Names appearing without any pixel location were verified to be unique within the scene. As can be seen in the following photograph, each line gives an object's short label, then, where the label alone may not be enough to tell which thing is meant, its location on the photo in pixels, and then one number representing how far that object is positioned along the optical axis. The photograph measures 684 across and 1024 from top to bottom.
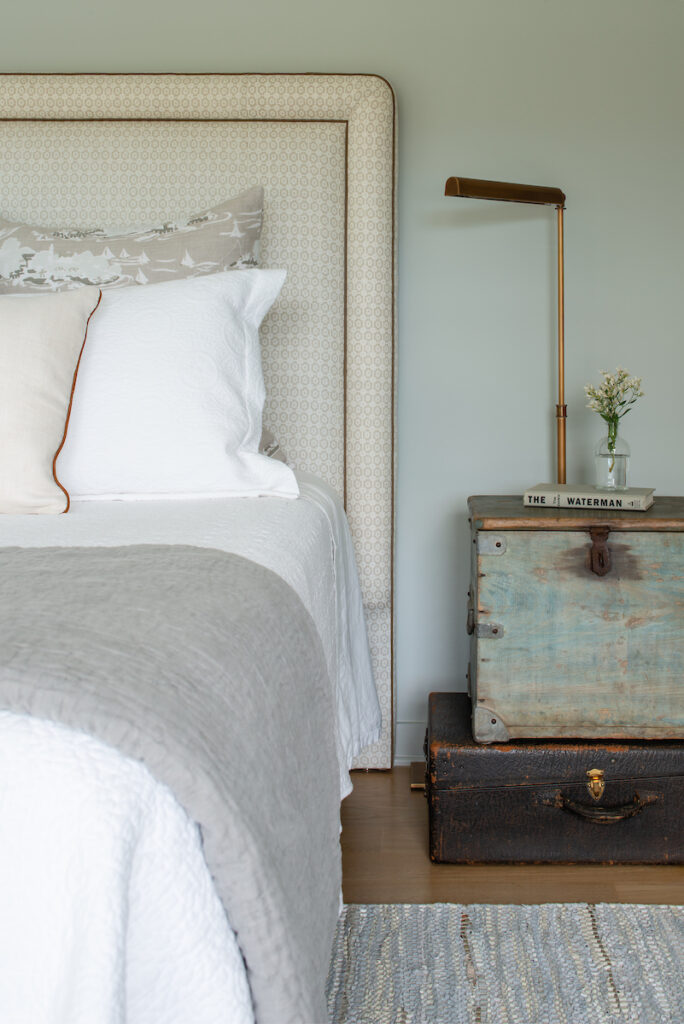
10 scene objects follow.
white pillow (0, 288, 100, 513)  1.32
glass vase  1.85
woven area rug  1.23
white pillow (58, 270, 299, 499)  1.46
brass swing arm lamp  1.86
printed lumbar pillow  1.76
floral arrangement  1.84
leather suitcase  1.62
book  1.68
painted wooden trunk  1.60
